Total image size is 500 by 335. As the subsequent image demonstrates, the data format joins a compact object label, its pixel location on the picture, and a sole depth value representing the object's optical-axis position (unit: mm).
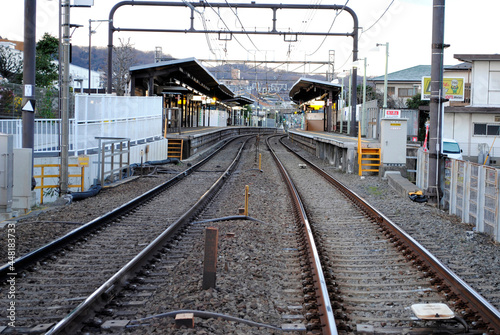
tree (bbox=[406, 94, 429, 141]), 51203
